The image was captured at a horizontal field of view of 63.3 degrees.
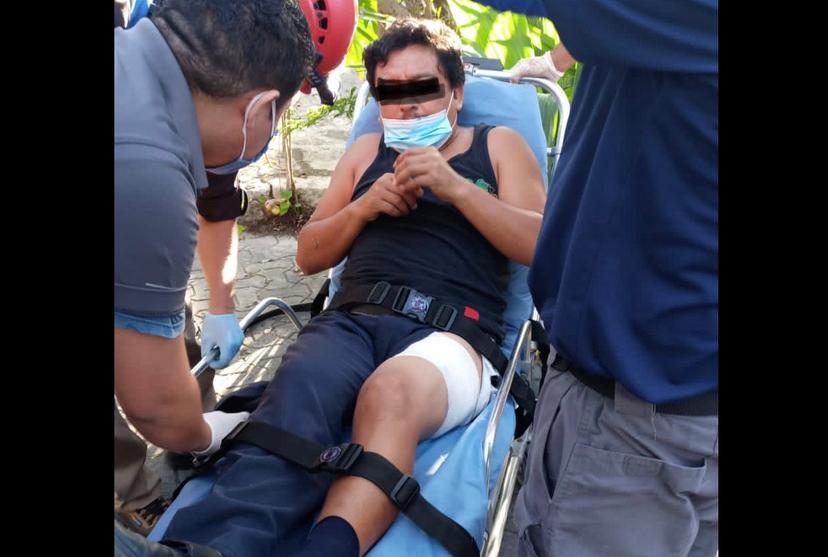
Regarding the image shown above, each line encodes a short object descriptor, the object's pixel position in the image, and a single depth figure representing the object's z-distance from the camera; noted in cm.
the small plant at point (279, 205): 495
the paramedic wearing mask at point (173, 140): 110
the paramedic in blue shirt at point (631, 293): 113
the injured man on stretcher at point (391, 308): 164
